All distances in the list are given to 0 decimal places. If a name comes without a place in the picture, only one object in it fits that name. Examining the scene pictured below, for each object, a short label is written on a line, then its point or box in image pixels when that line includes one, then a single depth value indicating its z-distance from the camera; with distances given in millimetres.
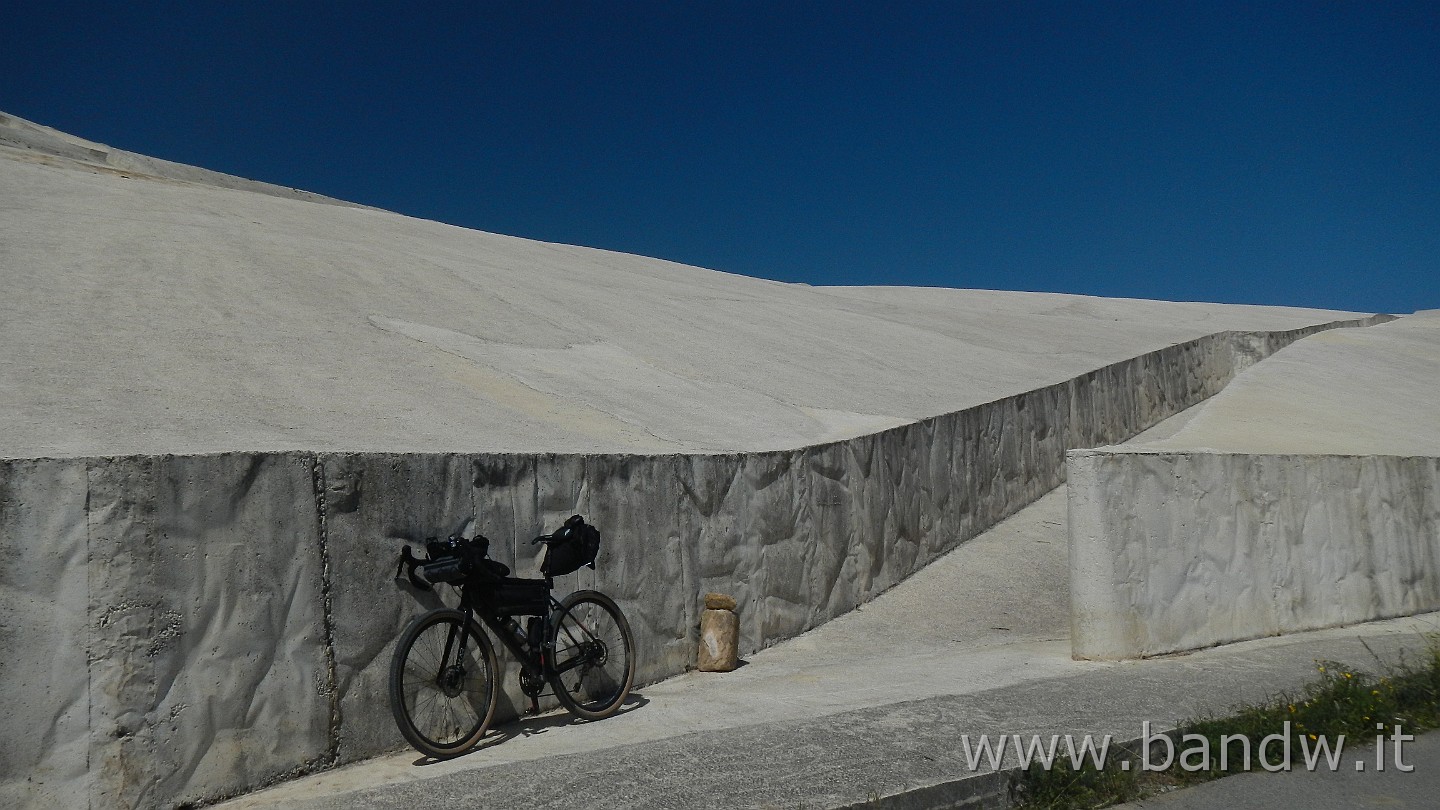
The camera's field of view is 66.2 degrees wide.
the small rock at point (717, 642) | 8445
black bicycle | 5797
